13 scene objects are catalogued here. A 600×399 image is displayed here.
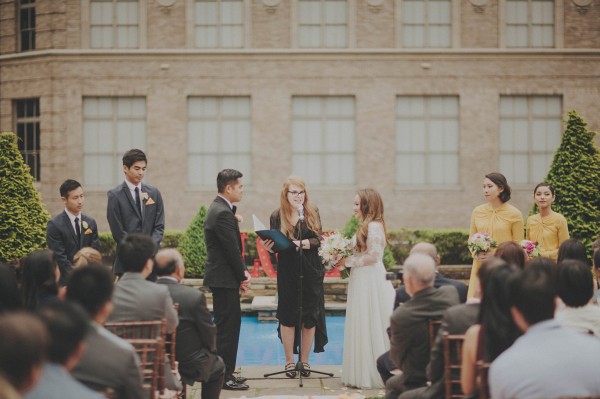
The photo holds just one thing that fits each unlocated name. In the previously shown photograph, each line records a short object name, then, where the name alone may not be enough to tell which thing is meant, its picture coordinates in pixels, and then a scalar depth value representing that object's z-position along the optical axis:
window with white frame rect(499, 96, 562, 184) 21.78
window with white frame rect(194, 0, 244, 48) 21.67
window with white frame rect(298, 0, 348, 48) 21.70
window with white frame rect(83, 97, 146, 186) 21.83
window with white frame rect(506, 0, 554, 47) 21.72
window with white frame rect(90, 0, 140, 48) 21.70
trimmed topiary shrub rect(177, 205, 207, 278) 15.93
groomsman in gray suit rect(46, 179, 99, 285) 8.16
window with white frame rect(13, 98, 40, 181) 22.33
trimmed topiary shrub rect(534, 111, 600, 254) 14.65
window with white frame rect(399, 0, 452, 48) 21.67
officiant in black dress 8.26
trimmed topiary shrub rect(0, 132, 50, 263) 13.67
